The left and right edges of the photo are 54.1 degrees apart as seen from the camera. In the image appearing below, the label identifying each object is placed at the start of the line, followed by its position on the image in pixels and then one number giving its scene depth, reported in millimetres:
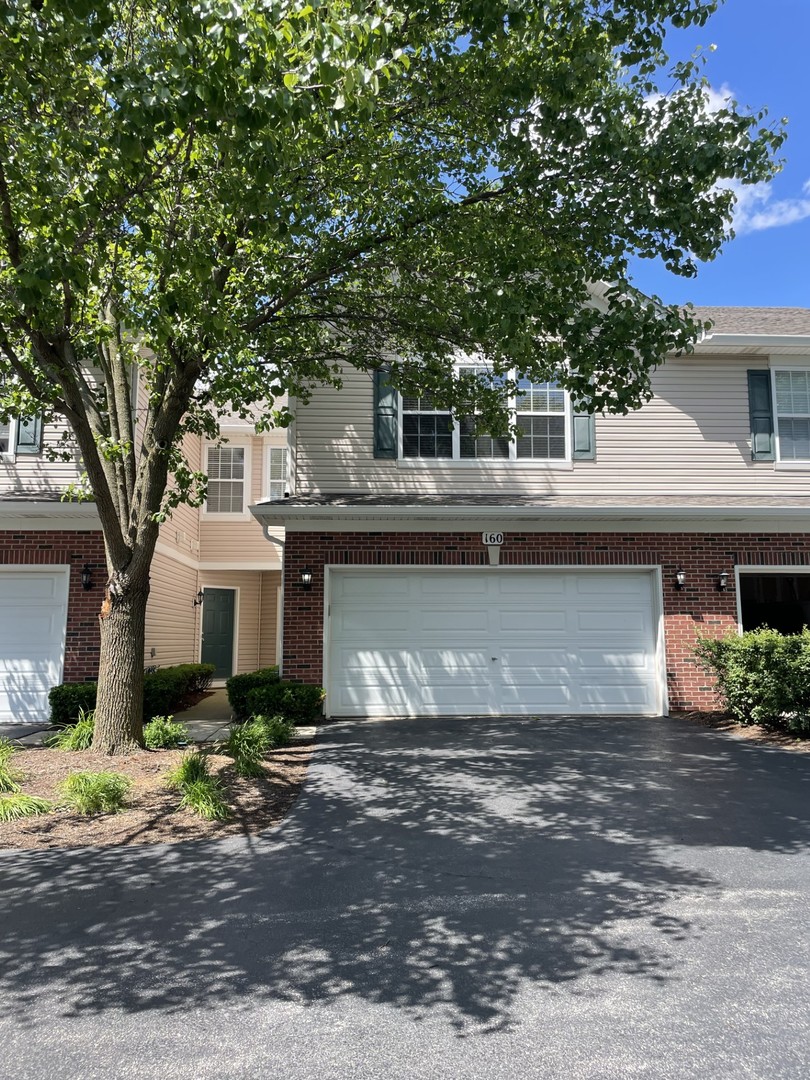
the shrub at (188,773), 7070
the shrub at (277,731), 9352
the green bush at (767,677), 10203
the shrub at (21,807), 6391
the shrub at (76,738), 8648
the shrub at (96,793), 6504
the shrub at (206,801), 6395
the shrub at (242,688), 11242
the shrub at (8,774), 7047
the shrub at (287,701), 10898
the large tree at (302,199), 5039
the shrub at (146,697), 10969
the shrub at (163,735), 8828
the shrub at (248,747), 7867
